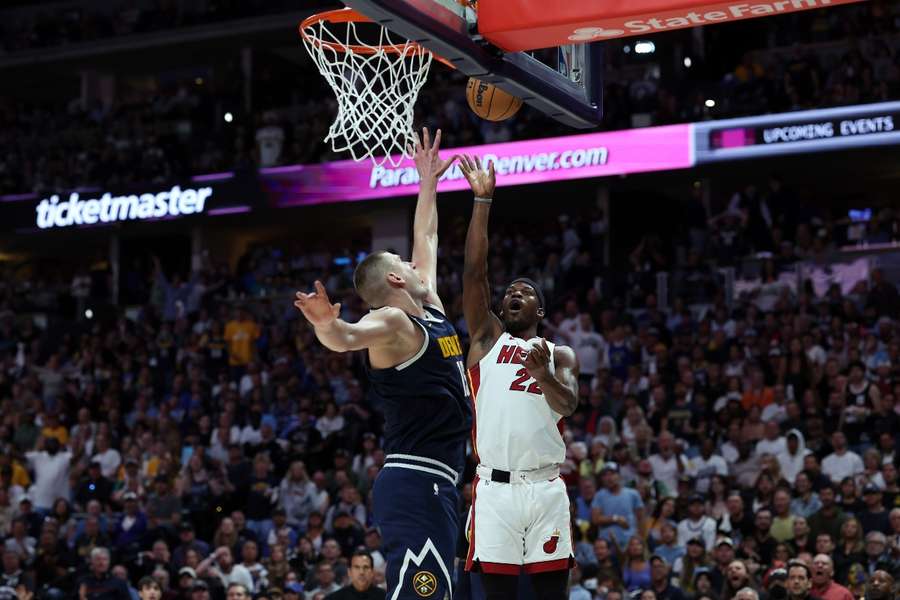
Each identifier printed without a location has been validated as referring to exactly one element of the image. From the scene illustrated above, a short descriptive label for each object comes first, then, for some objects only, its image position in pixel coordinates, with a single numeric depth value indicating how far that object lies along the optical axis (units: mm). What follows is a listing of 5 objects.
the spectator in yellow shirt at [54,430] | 17141
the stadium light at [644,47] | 18058
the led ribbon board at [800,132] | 16281
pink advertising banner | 17844
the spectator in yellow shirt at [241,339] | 18453
